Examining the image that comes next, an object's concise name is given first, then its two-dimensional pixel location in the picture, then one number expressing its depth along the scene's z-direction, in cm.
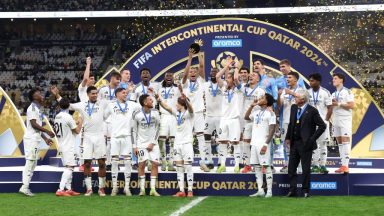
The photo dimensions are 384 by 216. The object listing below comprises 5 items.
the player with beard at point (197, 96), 1220
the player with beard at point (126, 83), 1261
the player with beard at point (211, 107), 1259
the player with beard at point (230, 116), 1199
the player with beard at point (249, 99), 1184
